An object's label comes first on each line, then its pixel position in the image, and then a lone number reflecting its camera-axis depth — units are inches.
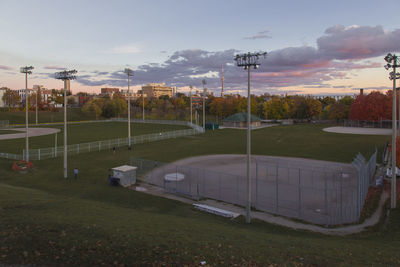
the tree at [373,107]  3326.8
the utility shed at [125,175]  991.0
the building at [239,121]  3457.2
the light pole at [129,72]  1737.2
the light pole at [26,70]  1285.4
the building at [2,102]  6584.6
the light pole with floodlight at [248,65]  666.8
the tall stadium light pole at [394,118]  775.1
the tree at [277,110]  4500.5
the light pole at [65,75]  1126.7
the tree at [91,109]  5066.4
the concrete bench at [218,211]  718.5
